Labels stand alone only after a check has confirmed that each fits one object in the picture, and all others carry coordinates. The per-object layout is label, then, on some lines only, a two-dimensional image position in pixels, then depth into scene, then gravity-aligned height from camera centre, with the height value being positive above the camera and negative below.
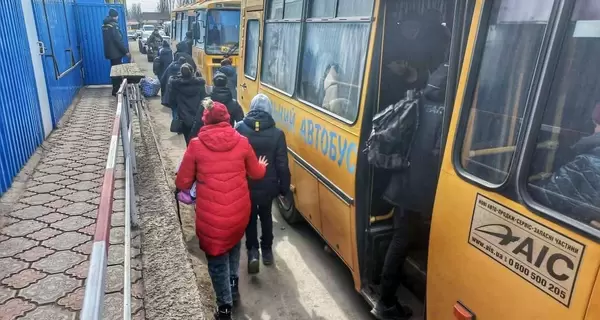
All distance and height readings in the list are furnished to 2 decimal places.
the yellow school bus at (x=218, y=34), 11.17 -0.48
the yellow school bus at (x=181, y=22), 13.96 -0.31
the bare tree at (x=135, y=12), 76.14 -0.28
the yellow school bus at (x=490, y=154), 1.66 -0.57
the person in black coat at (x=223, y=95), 5.24 -0.93
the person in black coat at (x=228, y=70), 8.53 -1.02
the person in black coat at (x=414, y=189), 2.62 -1.01
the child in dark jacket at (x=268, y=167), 3.52 -1.15
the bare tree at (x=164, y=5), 68.46 +0.90
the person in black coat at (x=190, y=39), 12.86 -0.75
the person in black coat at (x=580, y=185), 1.60 -0.56
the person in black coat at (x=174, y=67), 8.18 -0.99
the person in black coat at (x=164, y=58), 11.17 -1.12
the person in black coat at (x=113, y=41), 9.35 -0.65
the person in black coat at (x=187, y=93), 6.06 -1.07
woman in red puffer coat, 2.95 -1.10
